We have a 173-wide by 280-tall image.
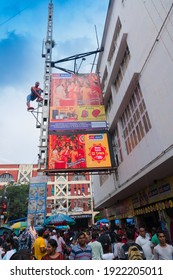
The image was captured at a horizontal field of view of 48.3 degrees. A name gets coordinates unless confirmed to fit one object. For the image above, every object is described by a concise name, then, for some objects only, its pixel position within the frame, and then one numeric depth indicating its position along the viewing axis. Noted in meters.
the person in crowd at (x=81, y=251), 3.70
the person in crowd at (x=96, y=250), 4.67
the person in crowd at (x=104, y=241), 5.16
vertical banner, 8.44
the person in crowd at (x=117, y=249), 4.81
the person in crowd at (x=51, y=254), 3.50
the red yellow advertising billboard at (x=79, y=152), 10.45
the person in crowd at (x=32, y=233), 6.68
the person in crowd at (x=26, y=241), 6.62
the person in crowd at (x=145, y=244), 4.72
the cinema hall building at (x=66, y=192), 38.84
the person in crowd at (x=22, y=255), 2.55
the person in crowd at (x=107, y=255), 4.58
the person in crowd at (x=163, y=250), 3.89
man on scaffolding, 13.19
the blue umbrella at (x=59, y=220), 14.05
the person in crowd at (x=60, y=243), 7.25
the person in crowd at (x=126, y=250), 3.84
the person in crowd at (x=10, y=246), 4.47
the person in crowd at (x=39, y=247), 5.02
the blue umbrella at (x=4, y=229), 16.05
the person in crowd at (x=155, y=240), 5.70
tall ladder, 10.88
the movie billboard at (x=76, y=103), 11.67
